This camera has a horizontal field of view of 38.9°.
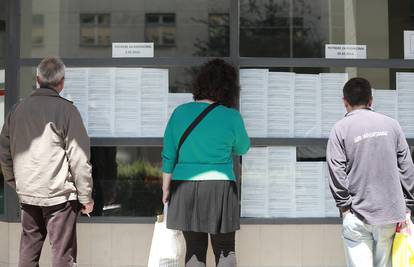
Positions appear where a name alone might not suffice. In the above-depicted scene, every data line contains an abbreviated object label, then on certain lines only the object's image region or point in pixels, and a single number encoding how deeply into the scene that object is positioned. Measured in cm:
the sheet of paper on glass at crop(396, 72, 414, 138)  541
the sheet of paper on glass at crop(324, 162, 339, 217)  531
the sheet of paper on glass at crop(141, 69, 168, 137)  526
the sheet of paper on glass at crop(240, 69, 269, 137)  527
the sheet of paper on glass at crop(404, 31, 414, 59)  545
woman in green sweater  379
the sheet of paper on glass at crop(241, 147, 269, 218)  525
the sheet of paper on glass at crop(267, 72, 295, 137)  529
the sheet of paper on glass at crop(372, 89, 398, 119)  539
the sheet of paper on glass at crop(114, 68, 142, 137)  527
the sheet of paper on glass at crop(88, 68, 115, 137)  527
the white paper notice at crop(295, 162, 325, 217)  530
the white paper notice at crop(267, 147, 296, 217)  528
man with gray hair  391
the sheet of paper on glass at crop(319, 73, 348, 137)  534
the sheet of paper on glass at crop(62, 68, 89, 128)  527
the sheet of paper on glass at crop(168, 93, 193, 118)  527
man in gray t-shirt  358
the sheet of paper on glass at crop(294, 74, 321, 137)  531
